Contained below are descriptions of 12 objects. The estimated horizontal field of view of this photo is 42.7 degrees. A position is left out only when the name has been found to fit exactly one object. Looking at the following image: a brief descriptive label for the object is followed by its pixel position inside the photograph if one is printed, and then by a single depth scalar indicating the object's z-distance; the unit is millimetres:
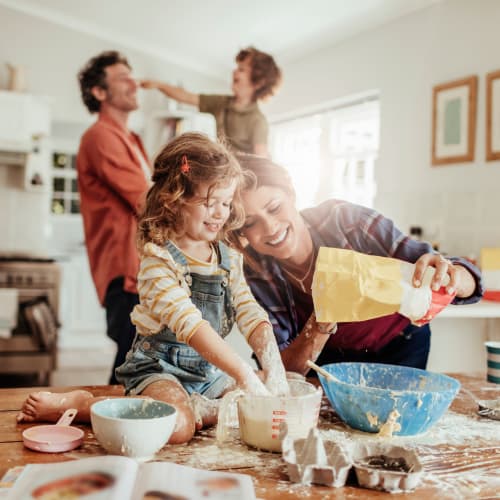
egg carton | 791
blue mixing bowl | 958
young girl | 1013
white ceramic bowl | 829
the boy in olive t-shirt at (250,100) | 1851
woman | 1185
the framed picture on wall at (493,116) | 2633
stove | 3668
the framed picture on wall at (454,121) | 2756
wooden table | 788
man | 1812
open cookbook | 711
